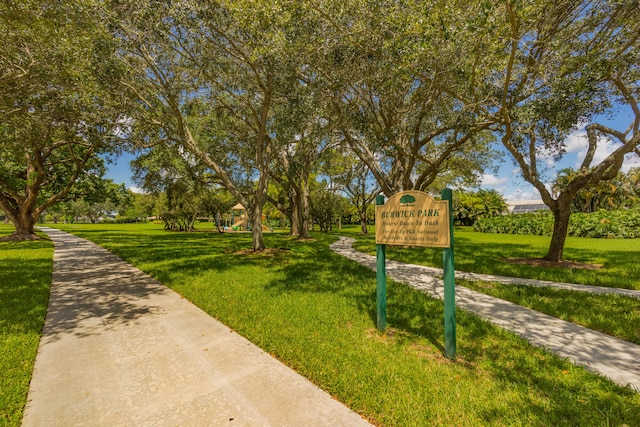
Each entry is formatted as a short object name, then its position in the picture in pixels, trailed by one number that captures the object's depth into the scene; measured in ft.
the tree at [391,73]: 21.23
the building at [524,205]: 233.76
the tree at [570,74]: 20.49
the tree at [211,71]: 25.73
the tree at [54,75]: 23.58
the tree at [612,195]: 116.78
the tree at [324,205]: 106.42
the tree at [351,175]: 77.89
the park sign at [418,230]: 11.67
